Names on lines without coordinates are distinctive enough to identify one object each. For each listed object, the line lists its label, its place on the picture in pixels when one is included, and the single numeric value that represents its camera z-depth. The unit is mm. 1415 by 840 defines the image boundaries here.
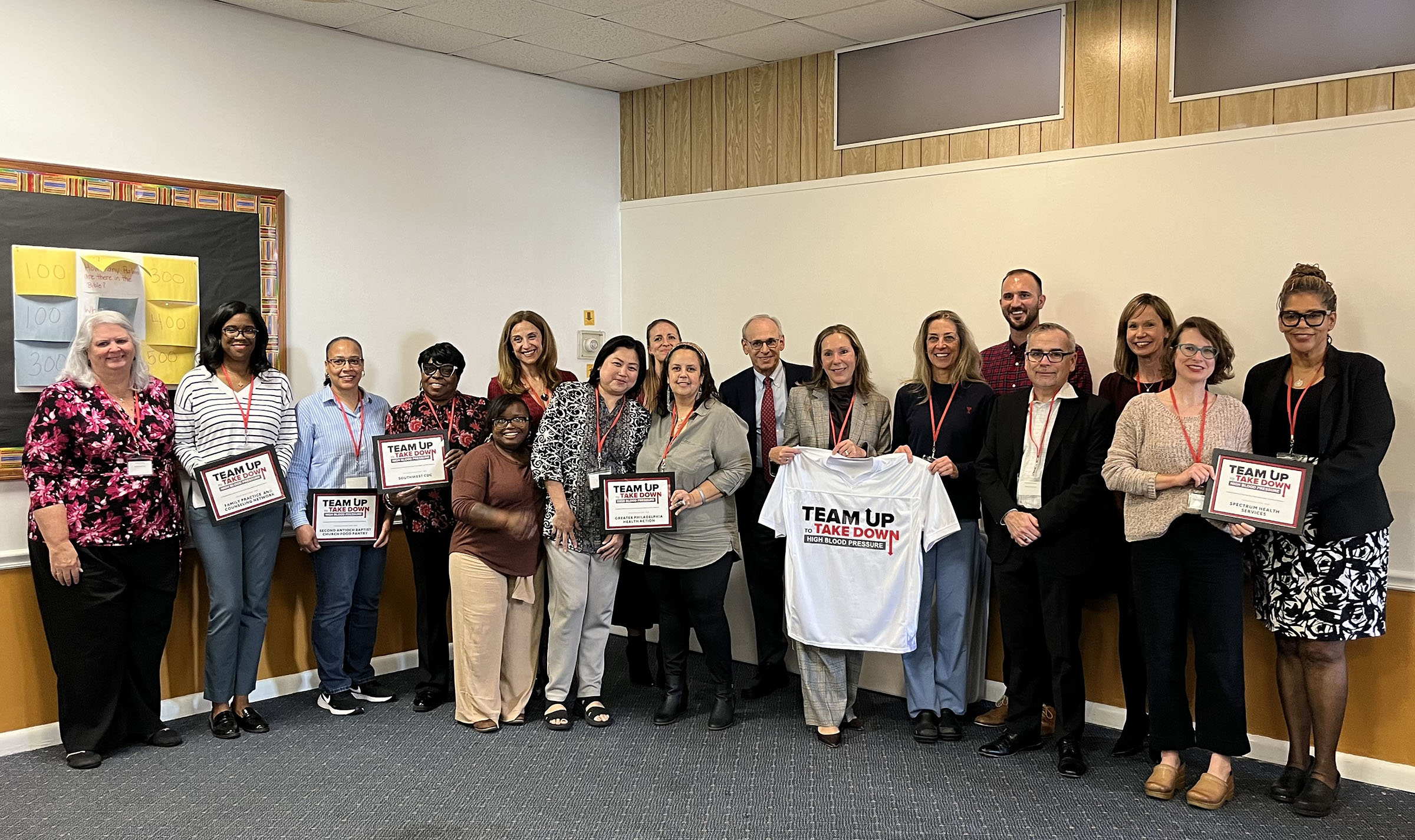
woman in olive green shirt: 4430
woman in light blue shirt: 4707
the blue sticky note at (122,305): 4492
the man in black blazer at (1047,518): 4020
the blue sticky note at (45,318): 4309
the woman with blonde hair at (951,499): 4383
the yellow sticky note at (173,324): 4617
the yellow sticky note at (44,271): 4305
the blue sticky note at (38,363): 4309
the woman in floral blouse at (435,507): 4797
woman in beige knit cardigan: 3693
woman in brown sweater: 4520
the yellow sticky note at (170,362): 4617
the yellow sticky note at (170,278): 4613
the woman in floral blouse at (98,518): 4039
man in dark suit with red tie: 4891
